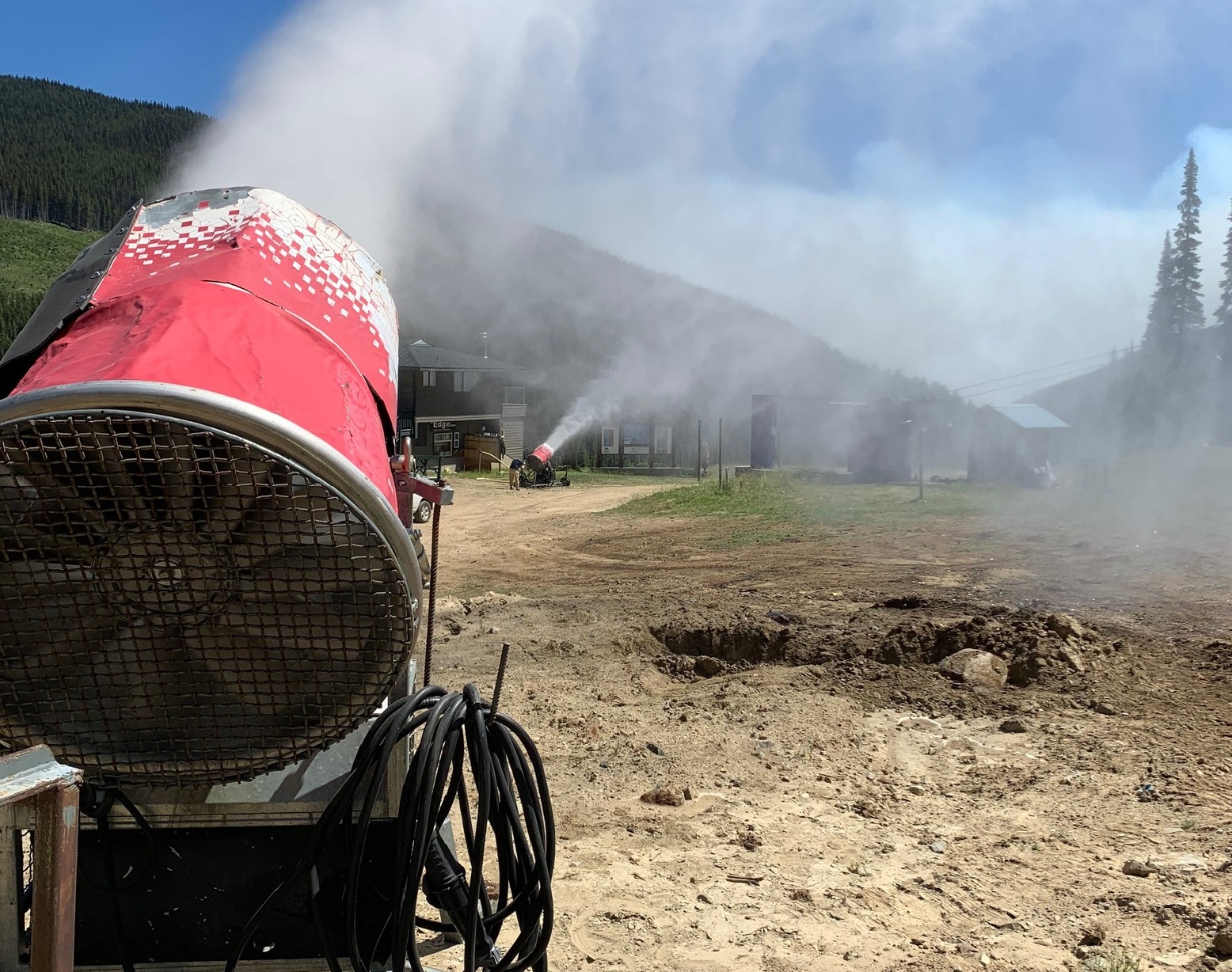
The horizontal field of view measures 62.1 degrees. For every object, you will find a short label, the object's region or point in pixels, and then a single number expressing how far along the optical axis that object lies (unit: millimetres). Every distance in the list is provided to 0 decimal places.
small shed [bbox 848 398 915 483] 30906
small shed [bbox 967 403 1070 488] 28531
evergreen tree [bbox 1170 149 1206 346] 57156
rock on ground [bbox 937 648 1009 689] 7629
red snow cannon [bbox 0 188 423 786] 2234
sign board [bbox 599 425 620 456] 46688
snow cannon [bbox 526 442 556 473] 32719
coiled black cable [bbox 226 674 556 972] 2660
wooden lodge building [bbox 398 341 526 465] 40125
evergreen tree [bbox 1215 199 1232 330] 53594
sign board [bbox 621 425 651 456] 47031
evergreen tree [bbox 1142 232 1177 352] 56781
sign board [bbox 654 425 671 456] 47691
